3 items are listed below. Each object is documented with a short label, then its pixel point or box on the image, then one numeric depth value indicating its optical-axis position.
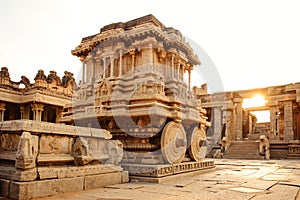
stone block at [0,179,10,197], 3.56
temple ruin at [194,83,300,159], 17.41
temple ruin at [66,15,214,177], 6.17
